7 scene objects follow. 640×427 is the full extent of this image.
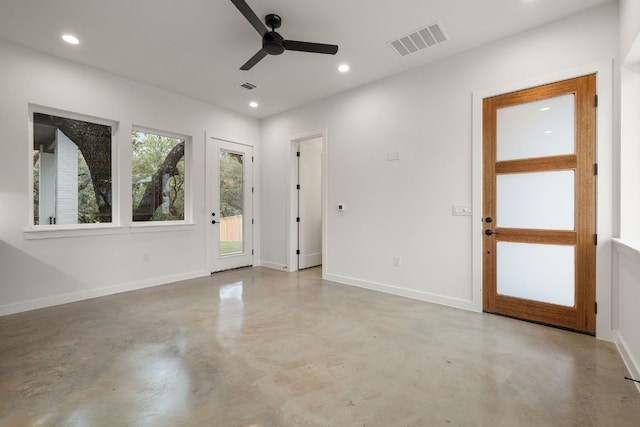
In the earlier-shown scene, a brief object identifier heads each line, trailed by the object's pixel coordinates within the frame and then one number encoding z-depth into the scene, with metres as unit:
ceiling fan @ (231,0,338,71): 2.69
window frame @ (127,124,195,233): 4.24
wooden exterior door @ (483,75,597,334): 2.70
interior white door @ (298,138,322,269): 5.59
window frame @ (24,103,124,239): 3.42
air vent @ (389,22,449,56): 2.98
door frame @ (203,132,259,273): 5.07
